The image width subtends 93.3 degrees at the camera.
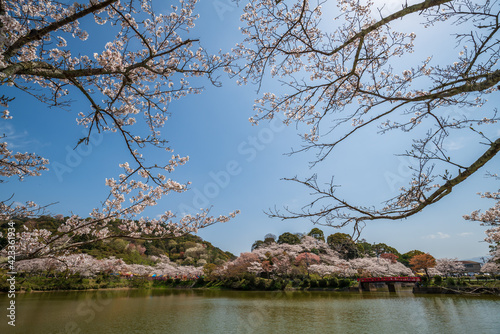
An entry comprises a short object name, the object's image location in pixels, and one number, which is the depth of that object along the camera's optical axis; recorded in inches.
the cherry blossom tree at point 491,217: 340.8
